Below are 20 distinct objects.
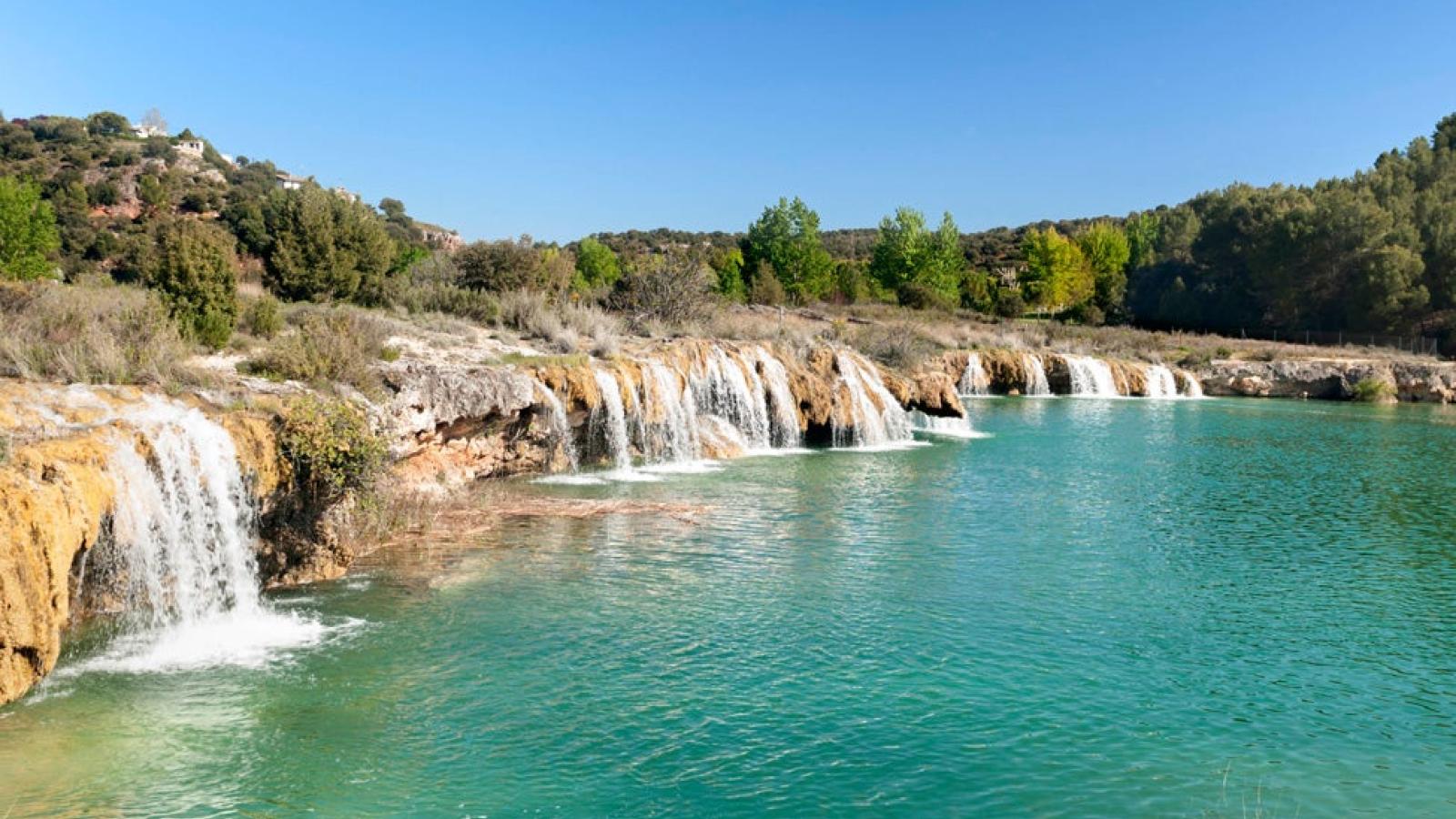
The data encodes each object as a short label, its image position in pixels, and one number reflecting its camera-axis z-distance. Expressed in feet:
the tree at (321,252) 83.10
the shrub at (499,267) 104.94
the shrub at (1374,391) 178.91
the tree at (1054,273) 310.65
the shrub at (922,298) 279.69
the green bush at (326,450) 40.73
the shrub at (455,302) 87.25
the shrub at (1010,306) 297.94
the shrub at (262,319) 58.39
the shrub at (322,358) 49.65
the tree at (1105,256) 305.12
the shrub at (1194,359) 199.31
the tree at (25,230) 104.78
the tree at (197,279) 53.36
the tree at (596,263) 293.02
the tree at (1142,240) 322.96
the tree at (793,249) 303.89
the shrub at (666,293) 109.50
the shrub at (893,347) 112.16
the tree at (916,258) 299.38
